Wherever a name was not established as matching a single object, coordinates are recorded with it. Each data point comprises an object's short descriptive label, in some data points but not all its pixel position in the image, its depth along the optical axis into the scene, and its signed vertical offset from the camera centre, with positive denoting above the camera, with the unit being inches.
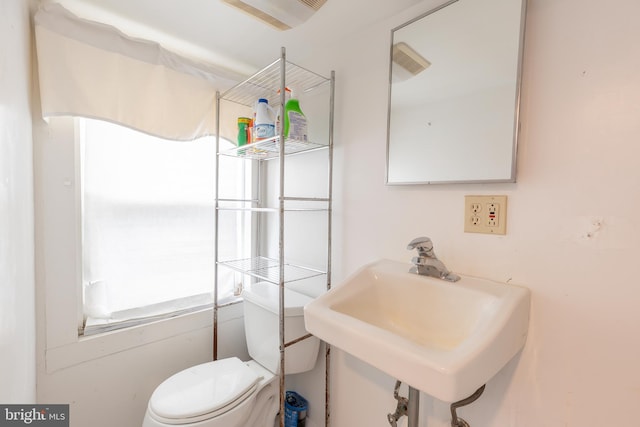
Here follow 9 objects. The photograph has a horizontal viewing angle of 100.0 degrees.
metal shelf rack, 45.1 +10.8
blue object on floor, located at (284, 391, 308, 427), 54.4 -42.9
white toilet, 39.4 -30.5
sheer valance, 40.7 +21.2
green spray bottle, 45.2 +13.8
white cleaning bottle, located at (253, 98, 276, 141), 48.1 +14.3
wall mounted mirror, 31.4 +14.9
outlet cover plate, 32.4 -1.0
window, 48.7 -5.1
